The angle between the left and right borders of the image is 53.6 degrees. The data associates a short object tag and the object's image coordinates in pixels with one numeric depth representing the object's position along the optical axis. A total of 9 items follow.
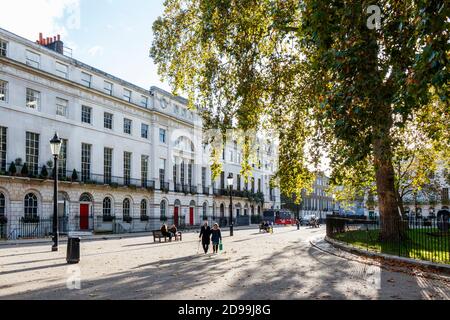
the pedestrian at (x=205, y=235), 18.62
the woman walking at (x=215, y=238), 18.67
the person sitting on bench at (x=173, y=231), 26.86
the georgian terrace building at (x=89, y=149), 30.69
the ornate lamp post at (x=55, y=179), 19.47
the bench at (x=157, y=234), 25.41
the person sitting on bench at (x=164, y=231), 25.55
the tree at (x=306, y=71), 9.12
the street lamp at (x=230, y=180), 31.52
